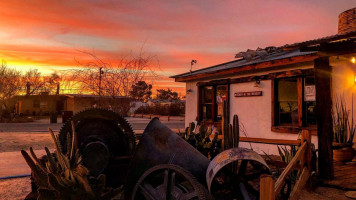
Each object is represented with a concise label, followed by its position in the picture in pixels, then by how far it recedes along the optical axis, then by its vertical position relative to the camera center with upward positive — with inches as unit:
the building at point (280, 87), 243.0 +28.2
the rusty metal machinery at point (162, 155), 150.7 -25.7
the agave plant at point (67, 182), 113.2 -30.5
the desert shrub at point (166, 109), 1640.0 -9.8
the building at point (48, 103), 1667.1 +23.0
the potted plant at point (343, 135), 303.3 -28.2
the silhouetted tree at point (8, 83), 1402.6 +119.1
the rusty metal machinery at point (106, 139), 191.3 -22.9
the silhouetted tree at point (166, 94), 2618.1 +120.6
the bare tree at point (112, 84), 414.6 +33.6
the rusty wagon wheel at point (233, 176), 132.7 -34.8
